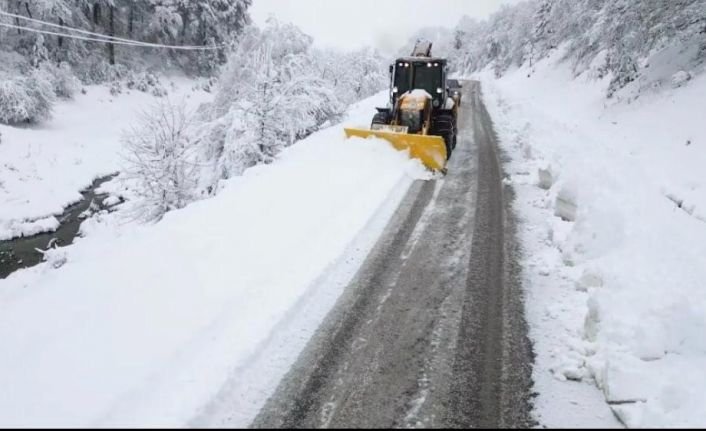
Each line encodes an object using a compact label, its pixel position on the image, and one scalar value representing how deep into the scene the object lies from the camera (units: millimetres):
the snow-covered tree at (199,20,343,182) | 12891
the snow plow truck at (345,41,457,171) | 10062
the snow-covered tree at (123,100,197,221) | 11844
